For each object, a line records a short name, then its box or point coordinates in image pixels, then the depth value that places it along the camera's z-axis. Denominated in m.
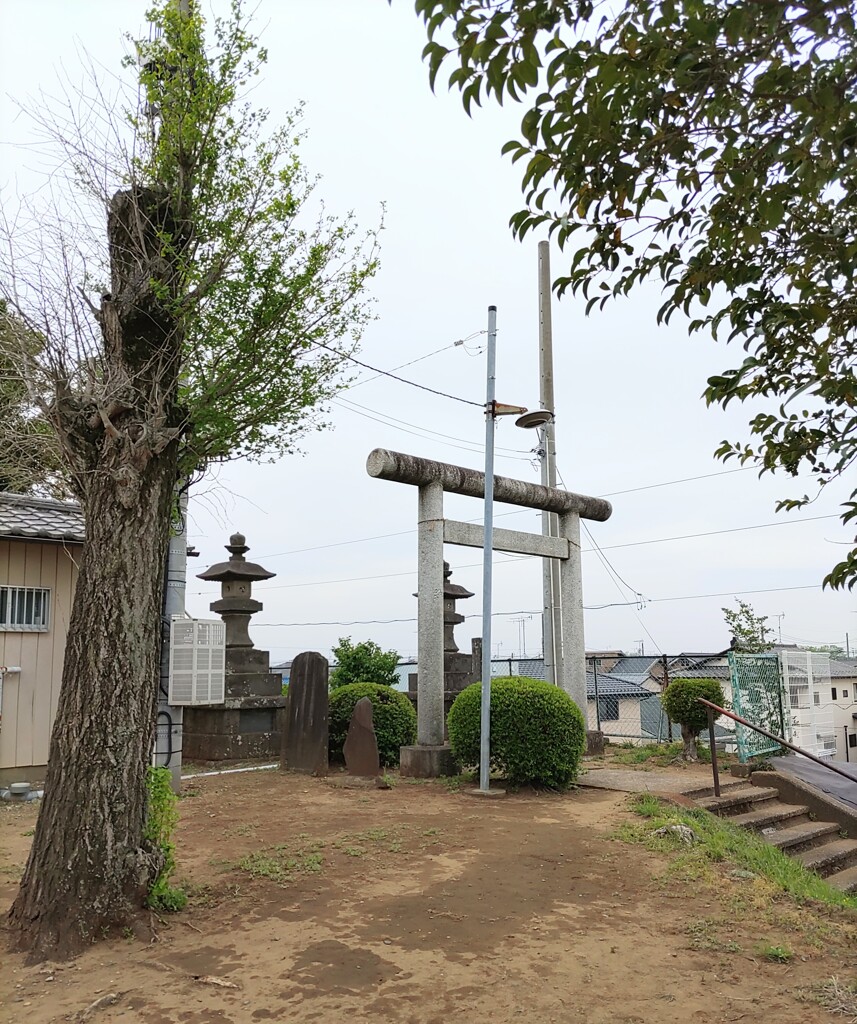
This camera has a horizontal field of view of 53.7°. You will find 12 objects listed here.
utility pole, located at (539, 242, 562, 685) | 14.87
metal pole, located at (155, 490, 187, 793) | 9.02
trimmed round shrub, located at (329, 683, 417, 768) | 11.69
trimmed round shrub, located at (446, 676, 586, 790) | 9.62
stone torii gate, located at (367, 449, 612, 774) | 10.62
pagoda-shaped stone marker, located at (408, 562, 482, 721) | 16.23
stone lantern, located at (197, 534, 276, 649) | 13.02
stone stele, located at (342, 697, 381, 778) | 10.17
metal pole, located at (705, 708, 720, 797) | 9.10
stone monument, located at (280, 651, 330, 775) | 11.01
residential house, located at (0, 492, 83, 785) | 10.07
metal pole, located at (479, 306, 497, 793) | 9.78
